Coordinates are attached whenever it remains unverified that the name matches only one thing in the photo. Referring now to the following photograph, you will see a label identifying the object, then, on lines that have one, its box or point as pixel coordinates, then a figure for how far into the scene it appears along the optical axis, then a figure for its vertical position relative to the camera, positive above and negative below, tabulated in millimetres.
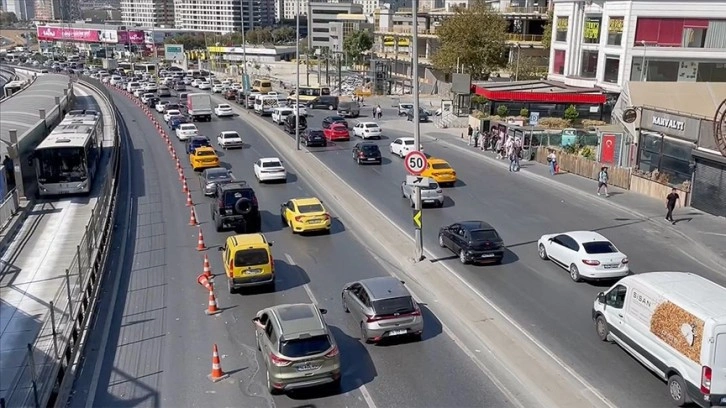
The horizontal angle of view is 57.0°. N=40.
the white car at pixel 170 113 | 61844 -6883
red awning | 54031 -4413
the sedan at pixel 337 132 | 52250 -7136
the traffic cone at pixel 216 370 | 14500 -7025
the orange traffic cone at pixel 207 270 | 20625 -7015
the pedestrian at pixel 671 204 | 28591 -6725
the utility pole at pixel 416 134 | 22984 -3290
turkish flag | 39594 -6318
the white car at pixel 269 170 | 35938 -6948
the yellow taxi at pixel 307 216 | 26156 -6815
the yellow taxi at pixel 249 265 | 19359 -6439
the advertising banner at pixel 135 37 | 185500 -123
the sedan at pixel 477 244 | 22609 -6749
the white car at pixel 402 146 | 44875 -7045
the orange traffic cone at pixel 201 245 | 24234 -7335
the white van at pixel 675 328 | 12977 -5980
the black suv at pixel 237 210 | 26078 -6564
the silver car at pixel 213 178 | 31506 -6495
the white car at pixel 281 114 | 60522 -6707
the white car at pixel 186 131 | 51188 -7075
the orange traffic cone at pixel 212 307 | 18286 -7228
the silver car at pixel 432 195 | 31344 -7105
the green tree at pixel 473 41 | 77625 -82
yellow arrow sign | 22797 -5914
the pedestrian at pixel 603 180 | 33375 -6737
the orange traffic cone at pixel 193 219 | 27761 -7425
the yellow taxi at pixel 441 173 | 35656 -6927
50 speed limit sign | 23094 -4133
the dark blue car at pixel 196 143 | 43000 -6672
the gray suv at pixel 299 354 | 13492 -6273
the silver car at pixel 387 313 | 16188 -6522
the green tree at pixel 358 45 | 148000 -1369
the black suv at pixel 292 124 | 54812 -6977
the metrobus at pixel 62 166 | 31750 -6065
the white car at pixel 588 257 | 20969 -6695
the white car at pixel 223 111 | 67562 -7228
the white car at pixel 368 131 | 53188 -7110
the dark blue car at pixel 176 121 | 57522 -7143
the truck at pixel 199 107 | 64000 -6521
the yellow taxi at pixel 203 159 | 39188 -6948
